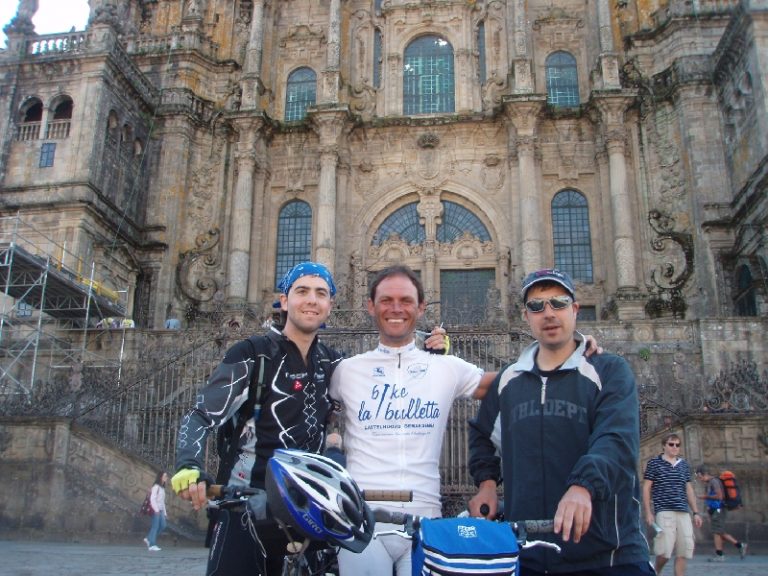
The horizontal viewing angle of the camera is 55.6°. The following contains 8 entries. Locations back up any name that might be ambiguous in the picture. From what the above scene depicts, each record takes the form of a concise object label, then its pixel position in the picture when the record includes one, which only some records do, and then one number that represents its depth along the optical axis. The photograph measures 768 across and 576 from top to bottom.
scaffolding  18.91
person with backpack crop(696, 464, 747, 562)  10.63
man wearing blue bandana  3.30
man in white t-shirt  3.68
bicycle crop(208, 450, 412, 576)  2.56
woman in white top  11.37
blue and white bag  2.57
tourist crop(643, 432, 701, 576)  8.01
